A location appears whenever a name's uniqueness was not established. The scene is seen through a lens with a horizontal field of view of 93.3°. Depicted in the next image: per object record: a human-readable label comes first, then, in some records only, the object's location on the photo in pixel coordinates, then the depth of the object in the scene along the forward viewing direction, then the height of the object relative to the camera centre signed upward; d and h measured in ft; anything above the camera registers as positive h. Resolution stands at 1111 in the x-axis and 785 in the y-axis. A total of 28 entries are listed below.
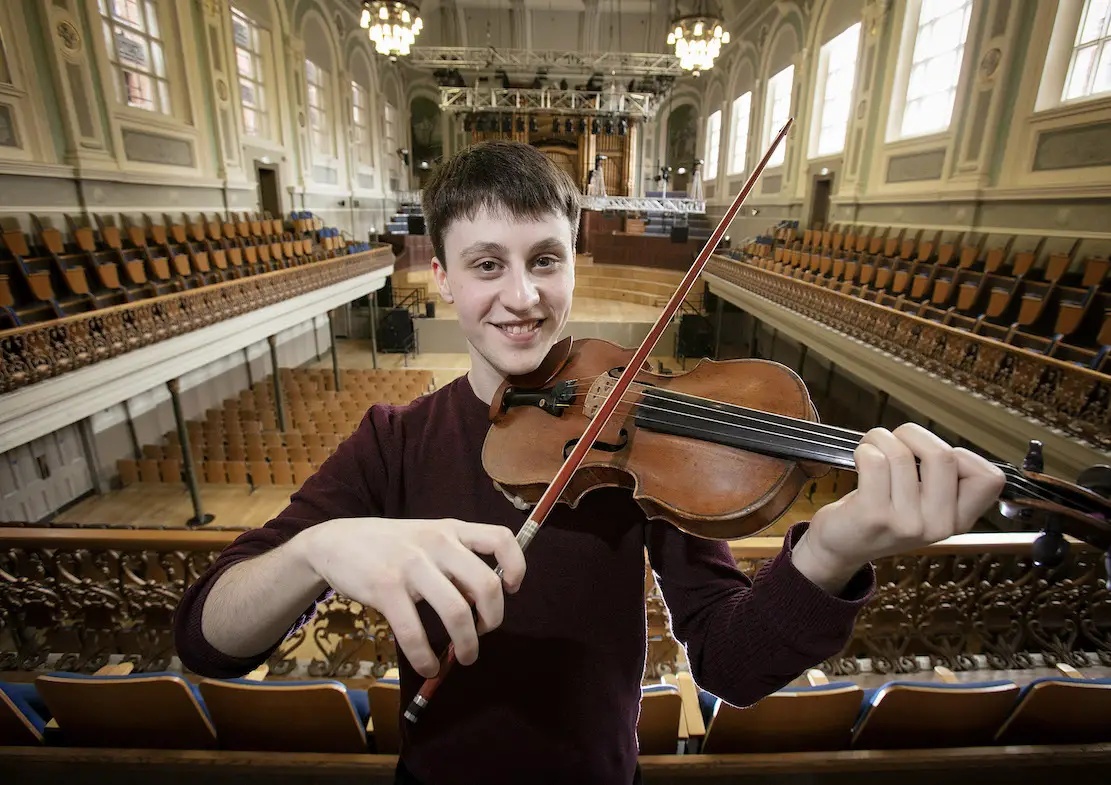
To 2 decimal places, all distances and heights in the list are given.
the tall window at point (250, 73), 33.91 +10.13
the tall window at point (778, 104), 43.78 +10.91
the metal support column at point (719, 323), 40.47 -6.55
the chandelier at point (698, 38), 37.47 +13.64
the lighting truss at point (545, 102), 57.62 +14.37
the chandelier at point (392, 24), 36.04 +13.93
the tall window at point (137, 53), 24.11 +8.25
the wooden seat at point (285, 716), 5.57 -5.10
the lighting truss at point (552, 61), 53.93 +17.57
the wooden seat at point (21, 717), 5.79 -5.42
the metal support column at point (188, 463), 19.60 -8.39
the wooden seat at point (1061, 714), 5.64 -5.05
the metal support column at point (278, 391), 27.20 -8.35
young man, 2.32 -1.66
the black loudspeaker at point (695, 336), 44.96 -8.42
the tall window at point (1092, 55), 18.15 +6.25
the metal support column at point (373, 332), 40.55 -7.63
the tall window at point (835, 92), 35.04 +9.73
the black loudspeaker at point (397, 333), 44.60 -8.35
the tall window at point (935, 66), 24.97 +8.31
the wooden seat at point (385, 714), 5.57 -5.00
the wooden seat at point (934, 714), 5.65 -5.05
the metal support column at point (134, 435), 24.04 -9.18
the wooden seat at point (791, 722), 5.62 -5.15
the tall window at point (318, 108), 43.55 +10.10
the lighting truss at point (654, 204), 54.08 +2.96
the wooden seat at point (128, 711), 5.57 -5.06
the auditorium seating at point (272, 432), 22.36 -9.45
